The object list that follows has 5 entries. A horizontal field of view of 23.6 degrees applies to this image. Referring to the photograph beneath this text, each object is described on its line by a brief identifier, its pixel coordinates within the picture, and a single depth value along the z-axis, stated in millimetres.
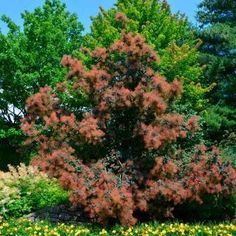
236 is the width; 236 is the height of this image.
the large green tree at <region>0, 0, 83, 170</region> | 26938
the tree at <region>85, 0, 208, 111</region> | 21234
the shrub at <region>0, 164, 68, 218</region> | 14289
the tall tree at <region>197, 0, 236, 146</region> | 24562
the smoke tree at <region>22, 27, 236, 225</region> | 12078
